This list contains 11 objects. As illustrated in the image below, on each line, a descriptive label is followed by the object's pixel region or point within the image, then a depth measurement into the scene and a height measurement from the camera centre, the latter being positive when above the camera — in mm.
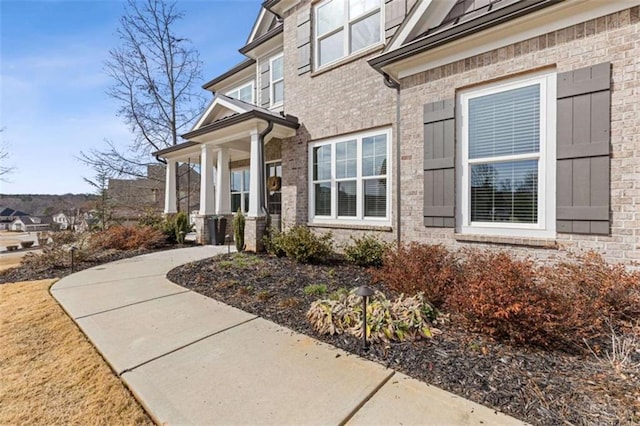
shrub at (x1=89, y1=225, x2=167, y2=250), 9289 -987
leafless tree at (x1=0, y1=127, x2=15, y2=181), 20569 +3481
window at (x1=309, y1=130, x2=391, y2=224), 6703 +754
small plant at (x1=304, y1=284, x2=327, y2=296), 4566 -1314
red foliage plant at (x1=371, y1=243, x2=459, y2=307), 3873 -930
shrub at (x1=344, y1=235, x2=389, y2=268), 6070 -925
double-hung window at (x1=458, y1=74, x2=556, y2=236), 4367 +826
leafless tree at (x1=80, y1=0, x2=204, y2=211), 16422 +7464
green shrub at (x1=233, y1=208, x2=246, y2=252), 8156 -610
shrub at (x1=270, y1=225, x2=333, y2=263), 6527 -867
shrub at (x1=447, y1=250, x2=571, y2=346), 2787 -996
